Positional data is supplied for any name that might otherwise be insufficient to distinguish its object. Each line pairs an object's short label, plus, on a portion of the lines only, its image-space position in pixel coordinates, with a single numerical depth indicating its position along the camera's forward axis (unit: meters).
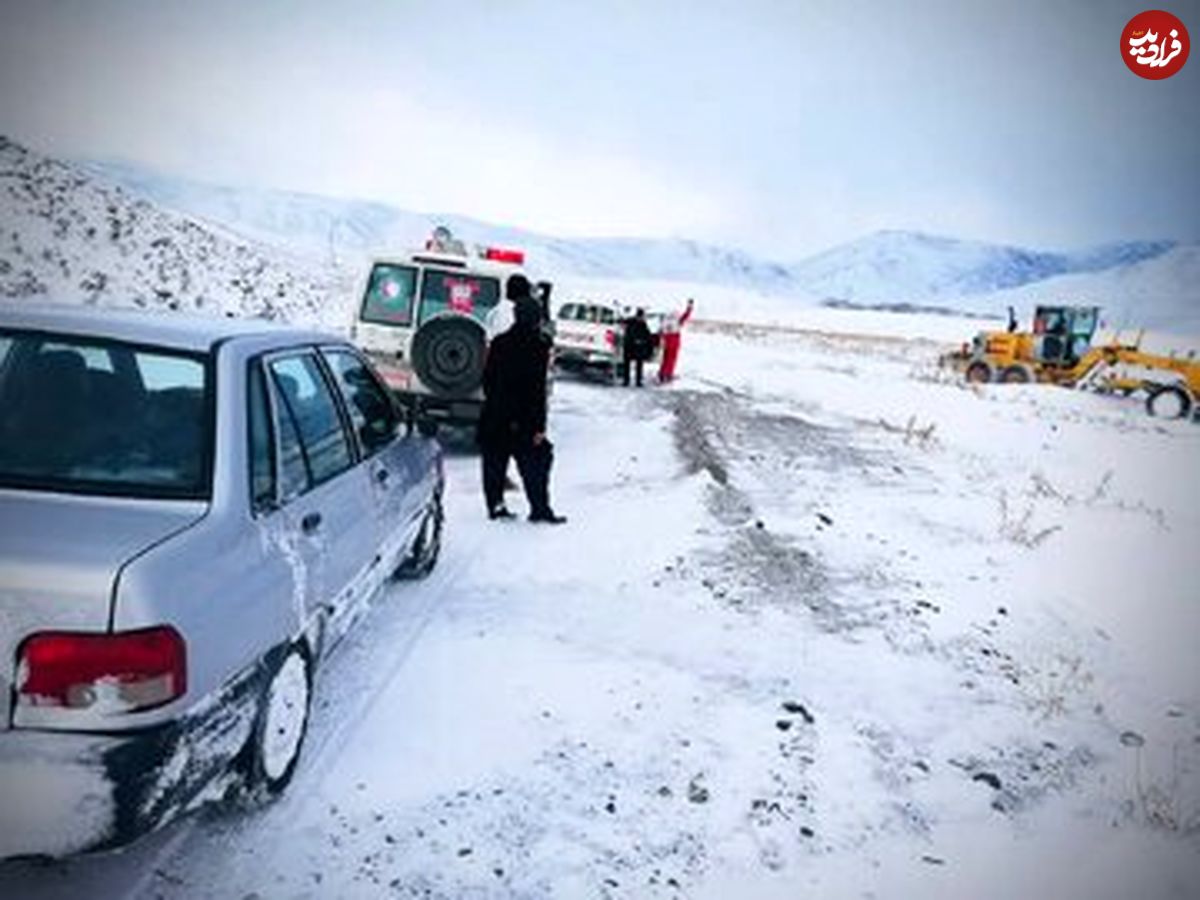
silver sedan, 2.58
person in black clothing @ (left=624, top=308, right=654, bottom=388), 21.42
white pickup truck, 21.50
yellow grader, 28.08
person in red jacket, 22.81
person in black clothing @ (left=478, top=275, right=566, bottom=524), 7.76
